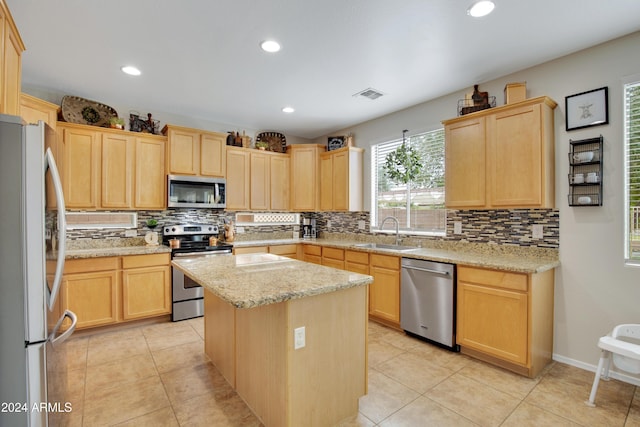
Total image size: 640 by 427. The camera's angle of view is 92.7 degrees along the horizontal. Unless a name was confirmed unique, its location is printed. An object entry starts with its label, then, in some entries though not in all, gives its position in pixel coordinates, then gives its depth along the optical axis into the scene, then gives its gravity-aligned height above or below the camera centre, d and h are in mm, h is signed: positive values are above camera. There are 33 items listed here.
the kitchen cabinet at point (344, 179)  4637 +508
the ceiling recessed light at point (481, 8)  2018 +1378
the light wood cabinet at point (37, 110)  2781 +977
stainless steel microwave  4012 +274
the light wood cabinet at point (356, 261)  3807 -639
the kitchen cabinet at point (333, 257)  4189 -645
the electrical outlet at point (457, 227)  3475 -175
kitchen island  1668 -773
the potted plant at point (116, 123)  3729 +1096
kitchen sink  3890 -464
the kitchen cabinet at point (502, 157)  2639 +513
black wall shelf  2484 +336
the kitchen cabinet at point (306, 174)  5117 +635
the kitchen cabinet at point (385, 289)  3436 -909
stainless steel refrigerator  1282 -278
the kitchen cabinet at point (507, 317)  2438 -901
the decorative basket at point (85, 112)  3479 +1202
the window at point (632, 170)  2381 +326
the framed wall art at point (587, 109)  2488 +870
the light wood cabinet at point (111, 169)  3459 +524
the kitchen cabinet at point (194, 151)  4020 +830
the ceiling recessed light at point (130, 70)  2902 +1375
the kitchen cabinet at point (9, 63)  1668 +879
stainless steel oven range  3816 -538
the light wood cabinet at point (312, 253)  4588 -646
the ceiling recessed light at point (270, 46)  2490 +1385
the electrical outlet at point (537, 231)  2852 -182
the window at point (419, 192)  3746 +265
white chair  1996 -932
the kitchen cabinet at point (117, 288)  3266 -867
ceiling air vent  3469 +1383
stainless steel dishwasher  2912 -898
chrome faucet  4012 -221
